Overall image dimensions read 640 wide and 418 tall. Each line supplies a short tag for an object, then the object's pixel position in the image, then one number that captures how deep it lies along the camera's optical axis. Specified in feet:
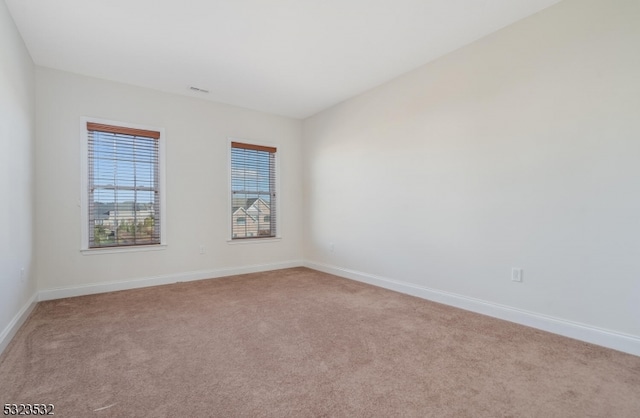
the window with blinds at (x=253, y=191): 15.98
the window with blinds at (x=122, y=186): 12.34
